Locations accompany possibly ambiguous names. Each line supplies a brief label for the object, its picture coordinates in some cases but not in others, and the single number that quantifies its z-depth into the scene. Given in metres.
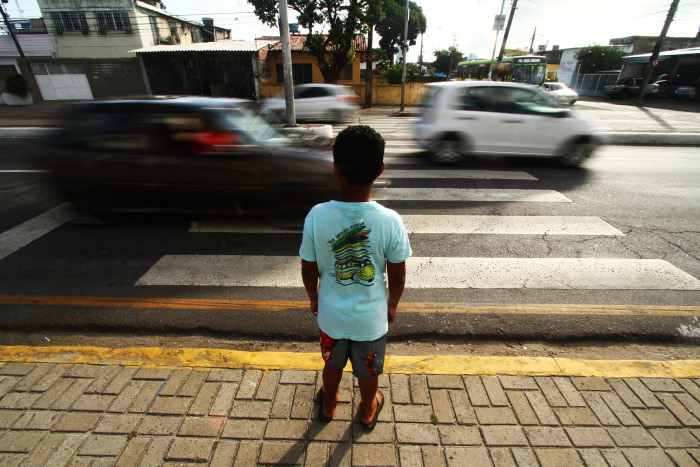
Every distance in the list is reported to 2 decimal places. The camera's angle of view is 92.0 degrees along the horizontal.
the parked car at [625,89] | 28.30
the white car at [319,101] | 14.19
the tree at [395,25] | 39.41
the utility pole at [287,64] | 9.55
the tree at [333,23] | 20.33
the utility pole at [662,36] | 19.95
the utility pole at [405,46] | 17.18
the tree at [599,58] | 37.56
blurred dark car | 4.05
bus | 27.11
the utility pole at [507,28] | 25.05
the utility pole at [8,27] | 23.23
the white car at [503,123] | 6.96
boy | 1.45
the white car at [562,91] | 22.12
